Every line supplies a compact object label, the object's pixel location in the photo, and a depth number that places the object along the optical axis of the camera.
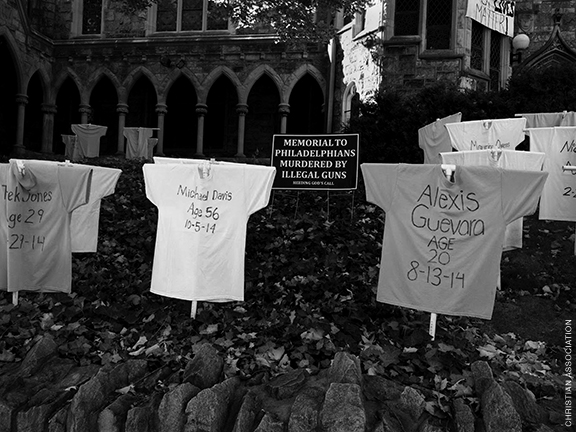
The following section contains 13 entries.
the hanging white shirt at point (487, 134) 8.01
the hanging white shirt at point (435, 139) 9.29
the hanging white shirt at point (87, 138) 18.95
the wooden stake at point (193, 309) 5.56
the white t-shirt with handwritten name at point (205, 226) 5.39
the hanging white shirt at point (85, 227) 7.12
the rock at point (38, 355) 4.80
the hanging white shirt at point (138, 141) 19.23
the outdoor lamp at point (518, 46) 15.95
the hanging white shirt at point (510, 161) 6.54
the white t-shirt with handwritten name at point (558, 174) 6.95
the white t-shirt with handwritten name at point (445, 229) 4.86
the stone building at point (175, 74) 18.39
